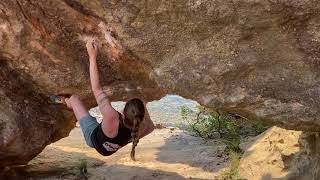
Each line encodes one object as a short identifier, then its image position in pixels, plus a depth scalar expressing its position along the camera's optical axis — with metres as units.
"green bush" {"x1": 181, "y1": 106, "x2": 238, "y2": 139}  6.62
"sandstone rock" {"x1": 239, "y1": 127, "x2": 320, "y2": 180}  3.83
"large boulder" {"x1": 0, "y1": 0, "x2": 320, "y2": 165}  2.82
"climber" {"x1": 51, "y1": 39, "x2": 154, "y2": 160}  3.30
